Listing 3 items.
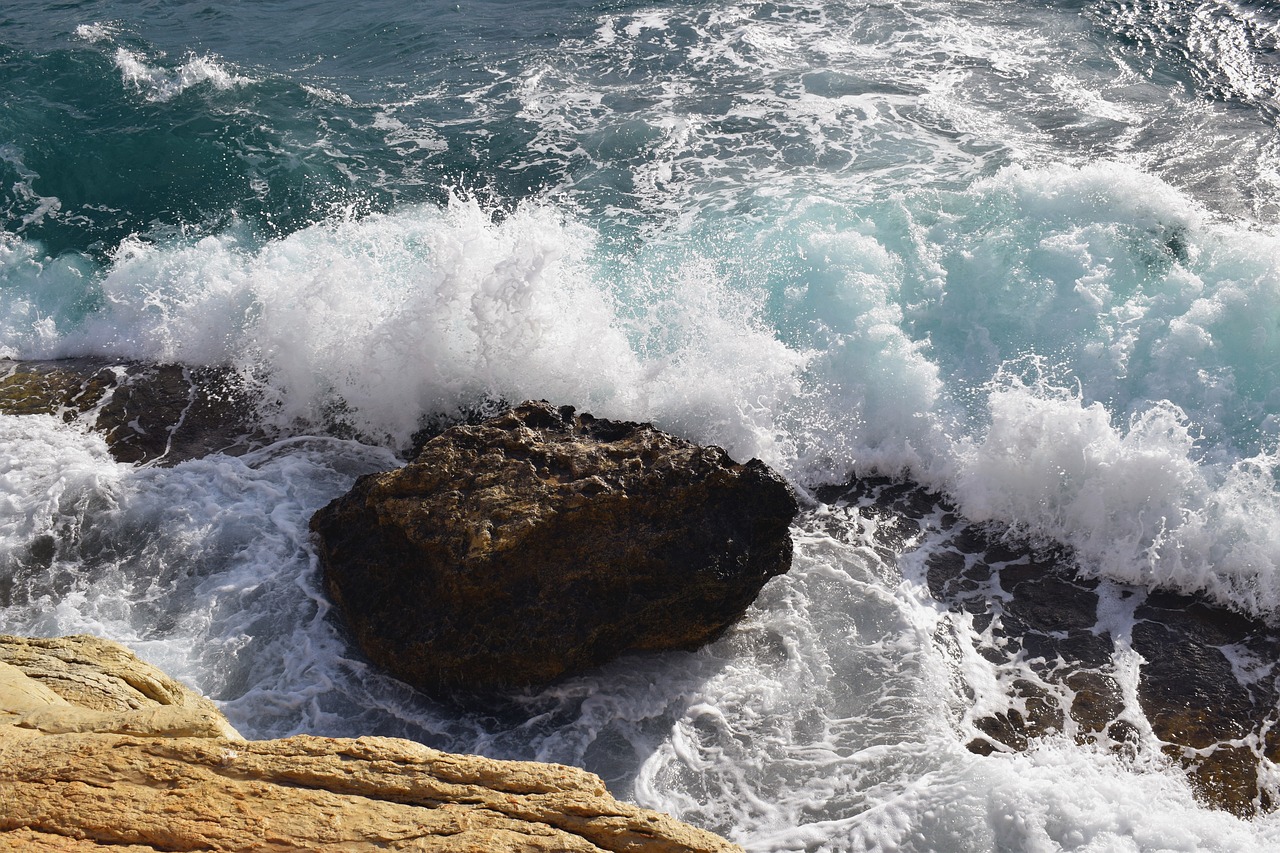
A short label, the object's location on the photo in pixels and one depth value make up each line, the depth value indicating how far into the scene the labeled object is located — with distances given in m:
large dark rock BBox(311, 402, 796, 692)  6.10
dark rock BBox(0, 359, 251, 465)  8.60
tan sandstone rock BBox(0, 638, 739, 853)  3.48
